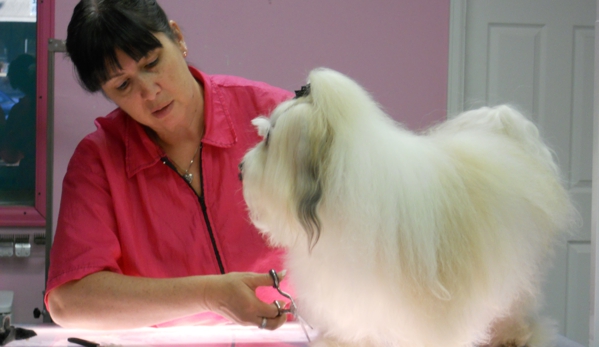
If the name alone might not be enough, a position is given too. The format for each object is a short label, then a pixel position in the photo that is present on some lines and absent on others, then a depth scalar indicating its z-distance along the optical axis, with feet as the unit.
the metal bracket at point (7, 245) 8.50
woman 4.24
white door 9.55
